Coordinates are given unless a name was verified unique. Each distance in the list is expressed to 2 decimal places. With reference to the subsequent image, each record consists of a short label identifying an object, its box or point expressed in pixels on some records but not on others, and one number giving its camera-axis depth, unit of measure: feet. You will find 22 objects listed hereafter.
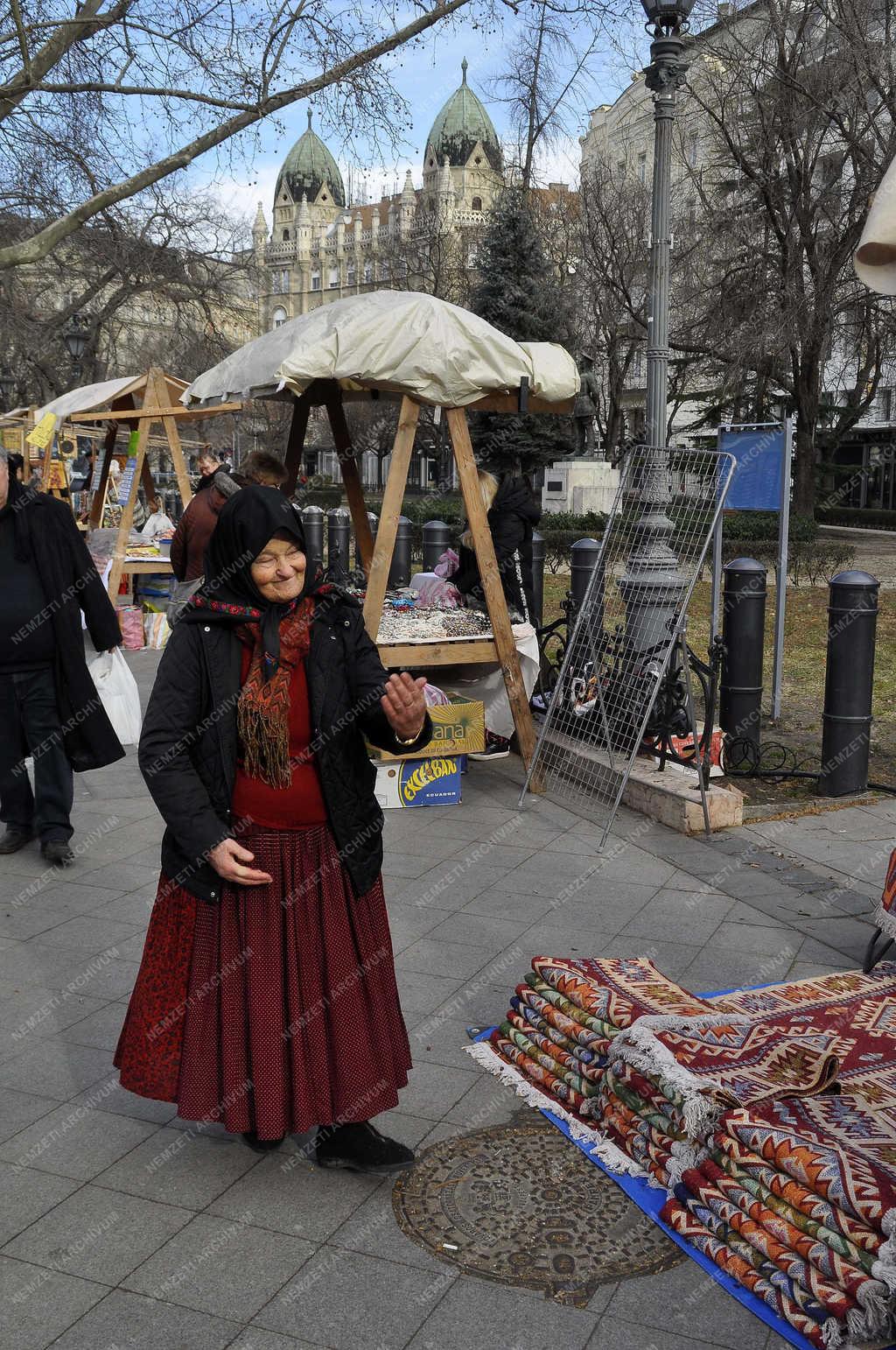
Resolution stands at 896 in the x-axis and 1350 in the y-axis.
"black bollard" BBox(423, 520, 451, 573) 49.85
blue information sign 25.72
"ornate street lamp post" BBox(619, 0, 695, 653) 23.13
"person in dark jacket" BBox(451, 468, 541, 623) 27.09
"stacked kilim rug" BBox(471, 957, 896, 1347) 8.39
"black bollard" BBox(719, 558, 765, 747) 24.06
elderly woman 9.59
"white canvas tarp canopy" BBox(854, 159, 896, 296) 8.60
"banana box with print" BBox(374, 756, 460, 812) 22.47
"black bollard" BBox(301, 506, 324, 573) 66.74
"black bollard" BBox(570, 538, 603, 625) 28.17
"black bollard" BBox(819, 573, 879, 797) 21.35
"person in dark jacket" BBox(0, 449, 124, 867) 17.95
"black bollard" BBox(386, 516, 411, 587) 51.42
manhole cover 9.11
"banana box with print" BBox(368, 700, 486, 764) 22.25
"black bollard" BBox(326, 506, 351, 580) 48.01
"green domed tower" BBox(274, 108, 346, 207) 275.90
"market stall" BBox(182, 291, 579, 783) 20.93
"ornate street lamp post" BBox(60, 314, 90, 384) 81.05
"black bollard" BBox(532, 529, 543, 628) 33.24
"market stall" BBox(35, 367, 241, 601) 40.09
